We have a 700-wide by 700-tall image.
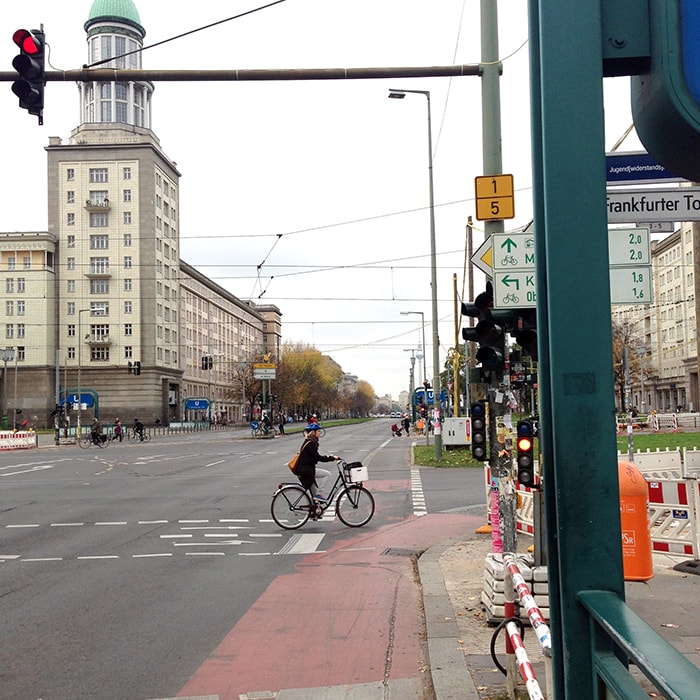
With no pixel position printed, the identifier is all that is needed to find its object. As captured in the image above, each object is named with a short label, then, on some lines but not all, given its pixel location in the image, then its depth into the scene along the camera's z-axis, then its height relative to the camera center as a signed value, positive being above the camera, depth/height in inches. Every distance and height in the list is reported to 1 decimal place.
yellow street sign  324.2 +80.4
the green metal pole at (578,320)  84.5 +8.1
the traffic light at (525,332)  297.3 +24.7
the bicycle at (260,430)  2529.5 -80.7
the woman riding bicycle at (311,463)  535.2 -38.5
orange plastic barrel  288.8 -47.6
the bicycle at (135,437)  2306.3 -87.3
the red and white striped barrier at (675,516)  369.7 -55.4
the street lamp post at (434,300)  1065.5 +132.5
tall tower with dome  3191.4 +586.2
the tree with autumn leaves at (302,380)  3778.1 +128.1
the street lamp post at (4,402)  2881.9 +32.1
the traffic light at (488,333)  309.0 +26.0
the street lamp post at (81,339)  3218.5 +272.3
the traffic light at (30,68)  354.9 +148.5
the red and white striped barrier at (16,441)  1836.9 -70.1
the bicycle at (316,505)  532.1 -66.7
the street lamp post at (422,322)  2604.8 +275.6
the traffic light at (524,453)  278.4 -18.2
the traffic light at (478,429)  335.8 -11.5
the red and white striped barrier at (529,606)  133.6 -39.1
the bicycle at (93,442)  1854.1 -78.5
